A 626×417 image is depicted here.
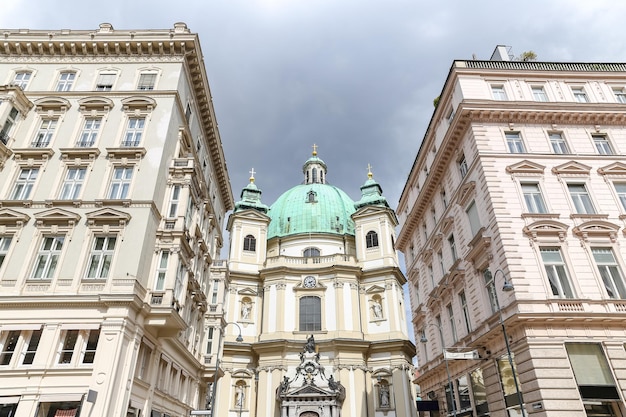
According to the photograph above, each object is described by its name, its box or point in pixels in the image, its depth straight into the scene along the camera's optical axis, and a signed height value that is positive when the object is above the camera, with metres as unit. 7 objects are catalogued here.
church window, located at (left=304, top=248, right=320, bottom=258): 56.03 +24.43
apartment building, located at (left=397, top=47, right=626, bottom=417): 18.31 +10.36
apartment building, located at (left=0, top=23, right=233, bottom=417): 17.86 +10.91
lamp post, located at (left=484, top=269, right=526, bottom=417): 17.59 +7.29
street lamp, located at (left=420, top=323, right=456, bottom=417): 28.63 +7.87
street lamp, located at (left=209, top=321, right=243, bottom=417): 23.03 +8.56
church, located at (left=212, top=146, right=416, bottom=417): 43.09 +15.04
